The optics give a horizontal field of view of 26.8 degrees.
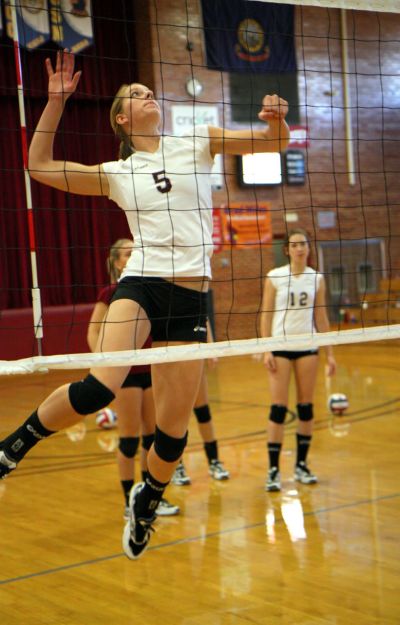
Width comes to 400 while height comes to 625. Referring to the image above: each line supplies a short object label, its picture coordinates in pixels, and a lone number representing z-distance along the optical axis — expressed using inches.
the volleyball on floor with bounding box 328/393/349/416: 318.3
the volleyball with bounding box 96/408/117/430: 319.9
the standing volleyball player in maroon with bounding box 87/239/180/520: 188.5
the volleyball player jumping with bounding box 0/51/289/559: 127.6
